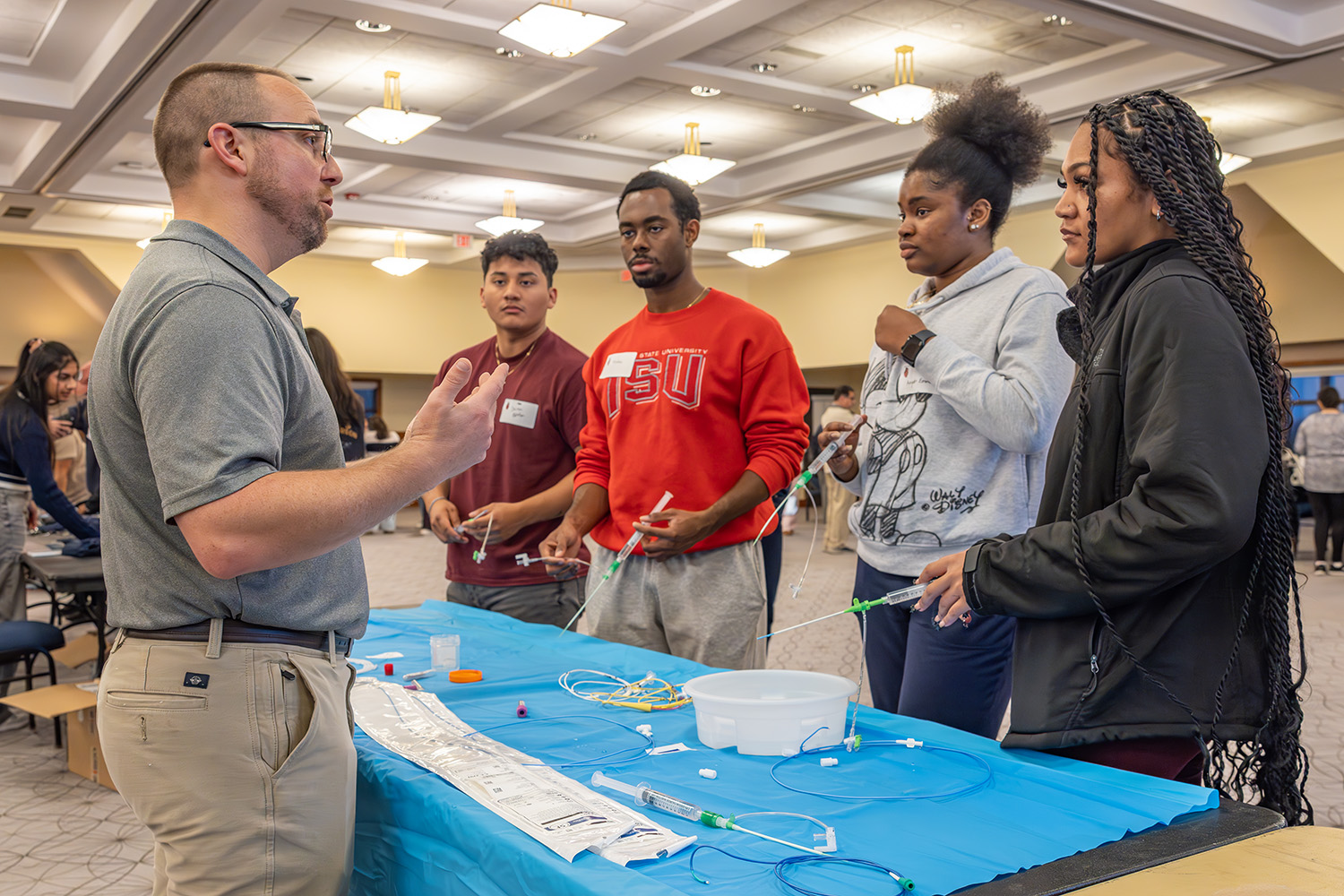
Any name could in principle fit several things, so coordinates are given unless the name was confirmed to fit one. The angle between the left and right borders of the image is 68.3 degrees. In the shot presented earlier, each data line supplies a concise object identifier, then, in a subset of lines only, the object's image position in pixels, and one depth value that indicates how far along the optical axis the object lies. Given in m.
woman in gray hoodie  1.60
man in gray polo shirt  1.03
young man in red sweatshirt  2.15
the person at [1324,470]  8.04
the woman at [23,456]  4.07
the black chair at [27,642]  3.77
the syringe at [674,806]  1.09
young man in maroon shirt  2.62
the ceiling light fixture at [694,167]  7.54
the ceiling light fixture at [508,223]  9.81
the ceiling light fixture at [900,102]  6.08
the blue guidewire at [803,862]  0.93
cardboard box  3.39
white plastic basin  1.34
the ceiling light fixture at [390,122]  6.57
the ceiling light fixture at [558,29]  5.20
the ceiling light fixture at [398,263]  11.03
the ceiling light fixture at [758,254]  10.88
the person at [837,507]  9.62
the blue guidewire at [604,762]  1.33
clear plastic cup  1.92
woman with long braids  1.08
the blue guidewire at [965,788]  1.17
